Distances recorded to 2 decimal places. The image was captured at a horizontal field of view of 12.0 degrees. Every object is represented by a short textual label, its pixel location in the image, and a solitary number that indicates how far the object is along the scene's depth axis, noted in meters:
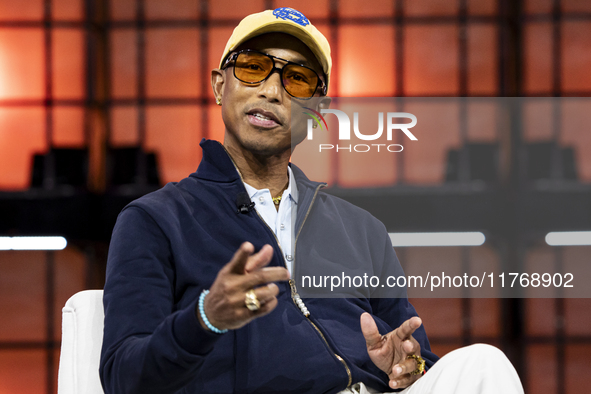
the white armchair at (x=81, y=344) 3.91
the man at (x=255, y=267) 3.71
